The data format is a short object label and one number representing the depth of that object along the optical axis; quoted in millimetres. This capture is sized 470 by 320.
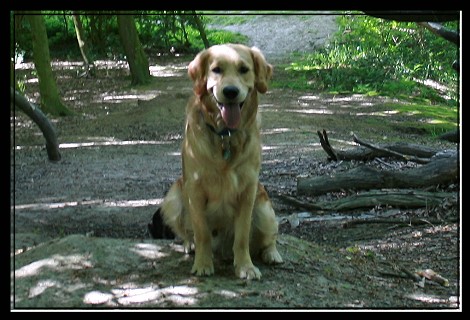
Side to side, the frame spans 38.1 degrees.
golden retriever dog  4688
